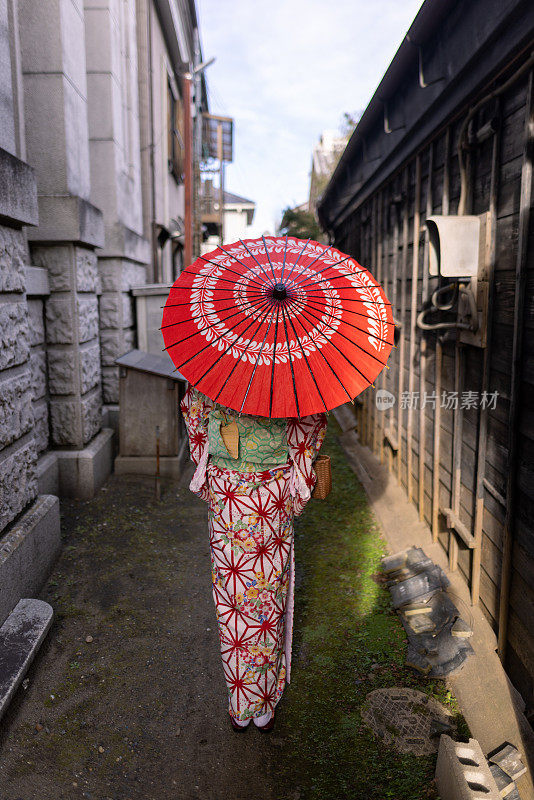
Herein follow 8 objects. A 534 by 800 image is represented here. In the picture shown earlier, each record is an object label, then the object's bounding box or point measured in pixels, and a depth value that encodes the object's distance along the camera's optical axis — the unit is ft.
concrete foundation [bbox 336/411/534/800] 8.32
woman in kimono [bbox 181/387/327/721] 8.30
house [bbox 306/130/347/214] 70.33
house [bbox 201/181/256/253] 97.96
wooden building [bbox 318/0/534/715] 8.93
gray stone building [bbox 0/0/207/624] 11.89
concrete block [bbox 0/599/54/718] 9.00
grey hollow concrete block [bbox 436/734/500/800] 7.01
